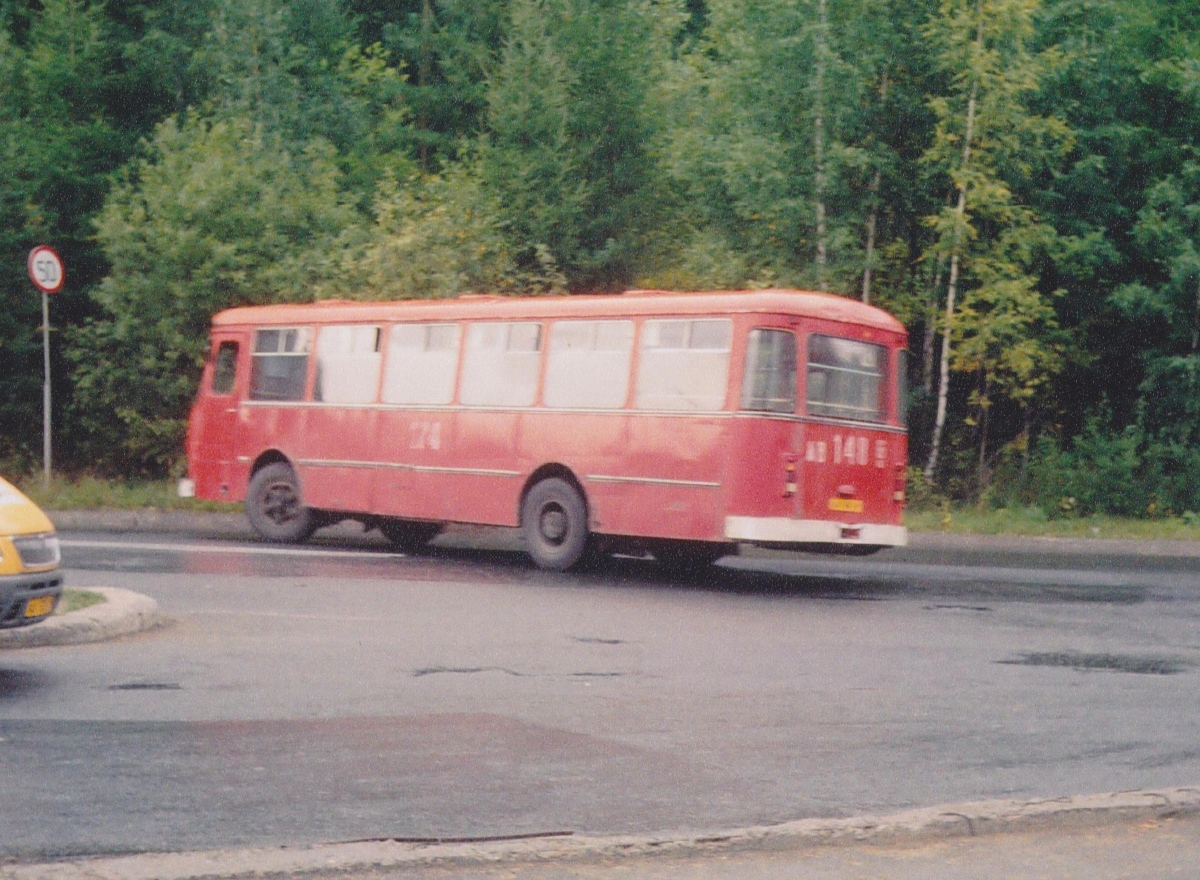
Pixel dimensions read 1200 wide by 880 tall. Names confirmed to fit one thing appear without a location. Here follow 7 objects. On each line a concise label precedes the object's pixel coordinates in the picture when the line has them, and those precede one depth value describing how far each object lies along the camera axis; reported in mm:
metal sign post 25750
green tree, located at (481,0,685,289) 30828
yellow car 9742
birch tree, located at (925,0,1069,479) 26719
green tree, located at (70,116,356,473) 28016
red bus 16797
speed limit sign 26062
